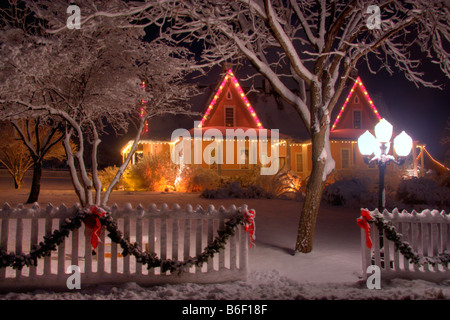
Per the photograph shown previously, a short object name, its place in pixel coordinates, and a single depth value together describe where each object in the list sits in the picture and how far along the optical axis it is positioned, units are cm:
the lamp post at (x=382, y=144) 689
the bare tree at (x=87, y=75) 720
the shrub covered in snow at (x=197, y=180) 2069
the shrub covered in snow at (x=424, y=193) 1576
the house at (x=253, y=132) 2383
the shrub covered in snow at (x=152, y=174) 2183
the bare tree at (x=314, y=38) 757
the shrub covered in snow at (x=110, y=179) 2338
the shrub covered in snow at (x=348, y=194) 1591
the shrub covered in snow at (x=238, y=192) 1786
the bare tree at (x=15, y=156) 2497
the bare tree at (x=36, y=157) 1575
